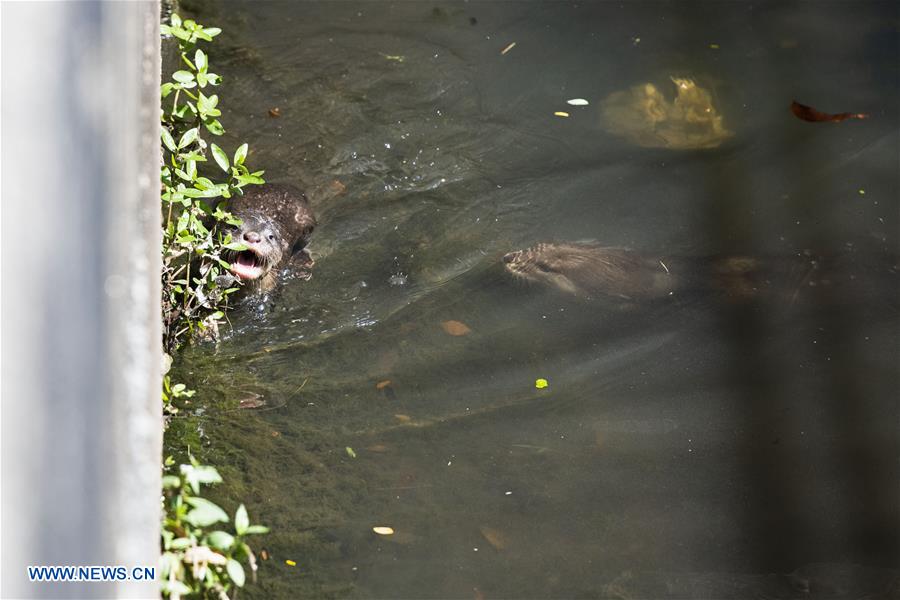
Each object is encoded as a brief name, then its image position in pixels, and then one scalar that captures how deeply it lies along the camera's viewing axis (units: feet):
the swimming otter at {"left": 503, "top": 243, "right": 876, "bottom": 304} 30.96
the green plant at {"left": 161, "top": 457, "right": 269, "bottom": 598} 13.74
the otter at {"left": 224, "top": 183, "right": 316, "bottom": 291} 30.76
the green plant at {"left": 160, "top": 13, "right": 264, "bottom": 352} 21.63
